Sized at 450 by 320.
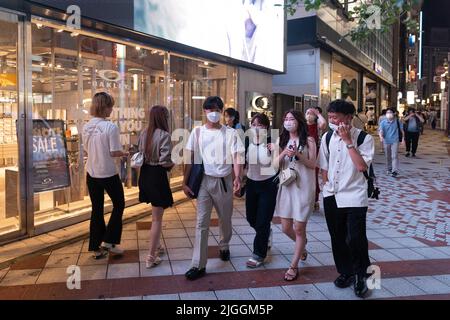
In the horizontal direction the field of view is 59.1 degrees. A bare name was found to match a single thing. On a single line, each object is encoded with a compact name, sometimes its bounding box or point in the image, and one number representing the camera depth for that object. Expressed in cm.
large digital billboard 649
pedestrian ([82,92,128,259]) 432
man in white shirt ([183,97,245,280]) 391
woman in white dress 386
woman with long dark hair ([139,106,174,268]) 414
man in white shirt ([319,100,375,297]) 344
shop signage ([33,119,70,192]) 509
